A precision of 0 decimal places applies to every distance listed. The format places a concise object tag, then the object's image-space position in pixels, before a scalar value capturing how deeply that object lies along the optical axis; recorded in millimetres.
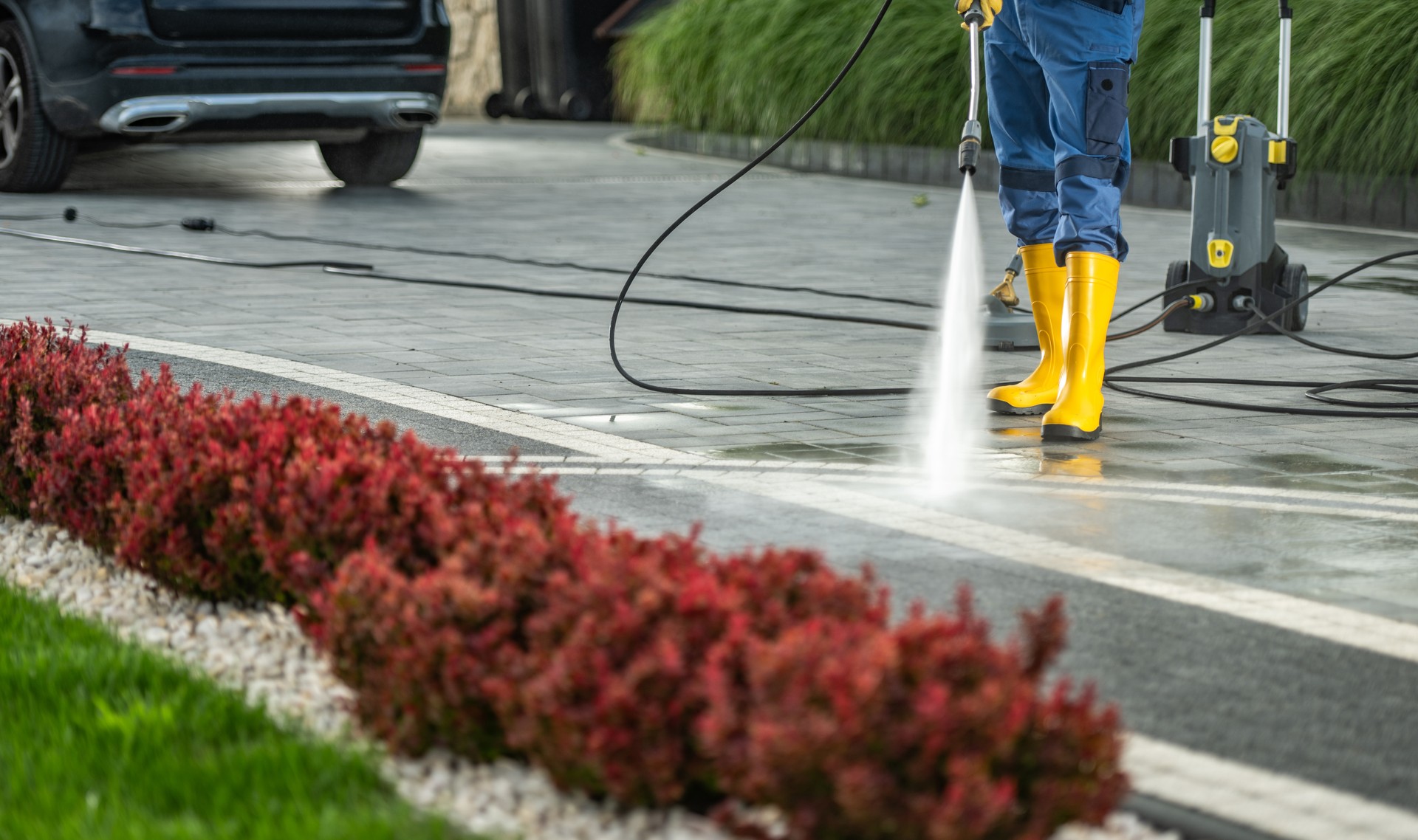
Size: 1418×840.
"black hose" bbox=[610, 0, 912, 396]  13055
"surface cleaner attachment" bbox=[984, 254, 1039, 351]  15885
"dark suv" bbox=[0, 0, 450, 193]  24573
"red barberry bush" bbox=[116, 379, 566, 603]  7150
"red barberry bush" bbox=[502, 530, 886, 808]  5428
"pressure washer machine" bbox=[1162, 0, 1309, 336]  16331
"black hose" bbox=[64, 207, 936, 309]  18794
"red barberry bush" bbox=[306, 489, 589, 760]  5924
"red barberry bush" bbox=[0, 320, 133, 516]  9180
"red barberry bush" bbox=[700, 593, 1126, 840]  4975
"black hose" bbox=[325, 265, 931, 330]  16361
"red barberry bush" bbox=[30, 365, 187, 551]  8434
